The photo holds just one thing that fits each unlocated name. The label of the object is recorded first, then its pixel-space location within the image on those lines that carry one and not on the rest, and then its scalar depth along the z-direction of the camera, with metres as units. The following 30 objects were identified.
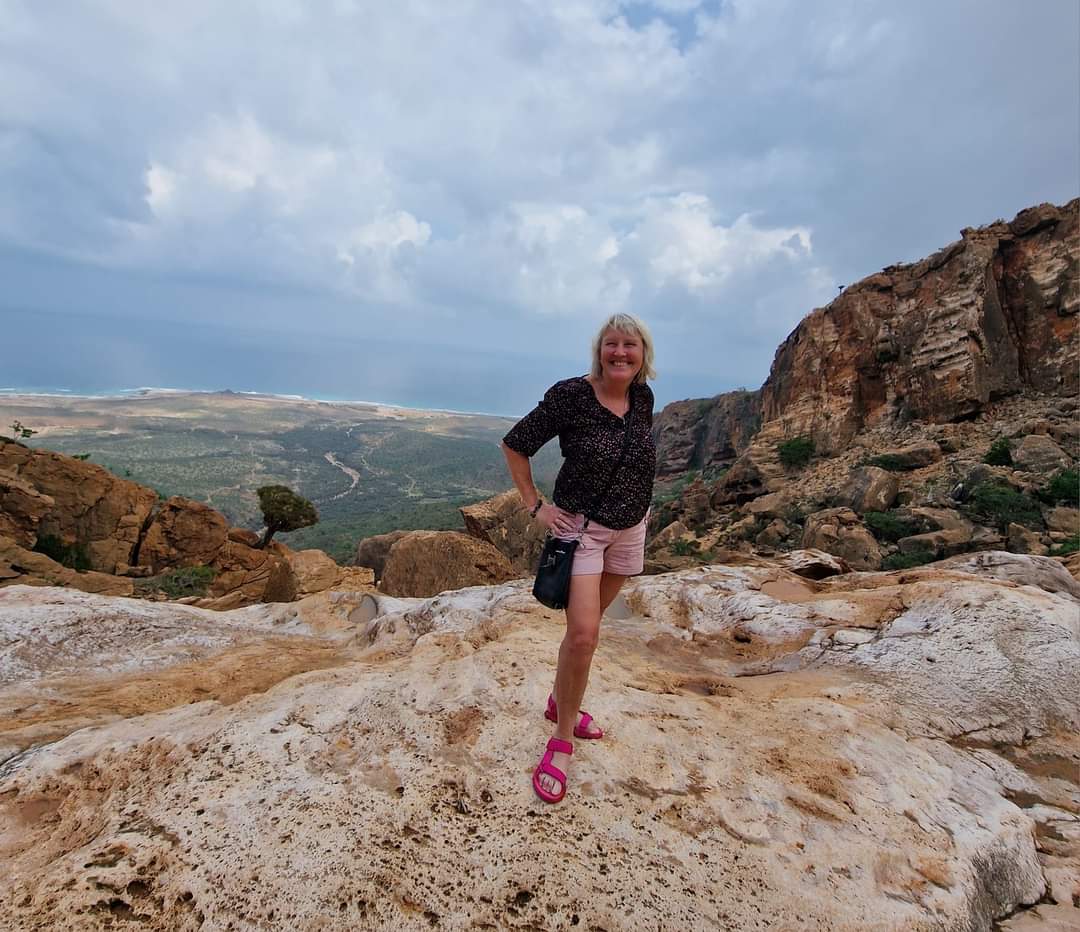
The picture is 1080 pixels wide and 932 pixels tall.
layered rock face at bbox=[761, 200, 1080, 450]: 22.69
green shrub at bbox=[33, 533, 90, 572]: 13.69
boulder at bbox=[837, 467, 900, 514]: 17.52
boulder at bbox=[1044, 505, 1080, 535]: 12.59
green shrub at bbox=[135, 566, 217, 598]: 13.18
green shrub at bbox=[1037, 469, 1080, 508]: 14.37
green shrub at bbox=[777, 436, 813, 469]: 26.83
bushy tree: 19.11
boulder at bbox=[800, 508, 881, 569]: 13.34
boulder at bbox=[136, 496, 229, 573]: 15.67
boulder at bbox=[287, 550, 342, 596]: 13.62
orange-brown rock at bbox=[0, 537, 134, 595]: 9.52
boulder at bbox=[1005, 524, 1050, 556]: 11.34
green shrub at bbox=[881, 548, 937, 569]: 12.17
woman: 2.58
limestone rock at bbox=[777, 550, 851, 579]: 7.70
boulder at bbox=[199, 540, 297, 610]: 14.70
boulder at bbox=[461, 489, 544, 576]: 13.41
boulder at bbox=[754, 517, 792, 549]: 17.71
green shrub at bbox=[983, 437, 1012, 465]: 17.72
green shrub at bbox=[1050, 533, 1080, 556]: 11.22
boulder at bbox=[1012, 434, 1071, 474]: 16.39
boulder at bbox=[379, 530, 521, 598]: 10.25
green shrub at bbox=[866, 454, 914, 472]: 20.69
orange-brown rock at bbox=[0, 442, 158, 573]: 14.33
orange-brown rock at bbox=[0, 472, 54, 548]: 12.69
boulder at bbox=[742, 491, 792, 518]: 20.58
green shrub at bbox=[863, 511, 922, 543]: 14.68
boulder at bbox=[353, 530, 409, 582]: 15.41
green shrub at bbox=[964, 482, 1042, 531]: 13.53
